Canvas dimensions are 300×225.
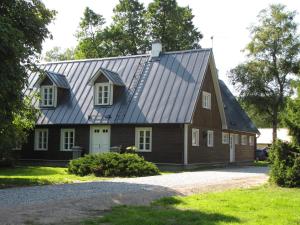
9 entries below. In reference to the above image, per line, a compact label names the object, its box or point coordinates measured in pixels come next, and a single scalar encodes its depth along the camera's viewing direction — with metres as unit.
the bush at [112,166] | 21.59
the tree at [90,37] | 51.62
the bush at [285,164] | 17.28
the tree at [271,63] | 48.84
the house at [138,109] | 27.91
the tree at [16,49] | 15.09
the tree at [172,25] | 50.06
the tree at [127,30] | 50.89
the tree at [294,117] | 17.53
